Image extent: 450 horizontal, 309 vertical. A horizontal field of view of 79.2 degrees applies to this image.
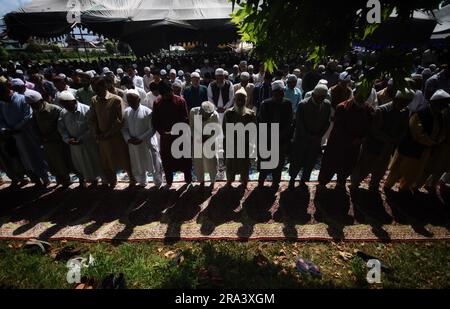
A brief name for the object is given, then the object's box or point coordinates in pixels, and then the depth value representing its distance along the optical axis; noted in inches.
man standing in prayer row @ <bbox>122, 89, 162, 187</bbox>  187.8
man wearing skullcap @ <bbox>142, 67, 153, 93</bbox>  385.7
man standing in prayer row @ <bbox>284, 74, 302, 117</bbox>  253.9
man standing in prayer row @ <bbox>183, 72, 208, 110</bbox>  257.3
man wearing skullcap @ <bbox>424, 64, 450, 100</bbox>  224.2
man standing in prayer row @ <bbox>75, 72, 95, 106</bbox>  251.4
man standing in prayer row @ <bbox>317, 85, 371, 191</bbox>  175.3
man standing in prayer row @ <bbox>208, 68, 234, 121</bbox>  263.0
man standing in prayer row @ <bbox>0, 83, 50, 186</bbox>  196.7
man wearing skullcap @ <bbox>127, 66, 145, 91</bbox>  353.7
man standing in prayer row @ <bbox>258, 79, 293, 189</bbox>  182.4
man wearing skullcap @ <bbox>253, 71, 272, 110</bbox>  259.3
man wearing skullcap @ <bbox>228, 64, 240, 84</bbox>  384.6
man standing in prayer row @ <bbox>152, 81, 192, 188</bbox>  184.9
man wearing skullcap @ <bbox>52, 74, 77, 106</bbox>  246.2
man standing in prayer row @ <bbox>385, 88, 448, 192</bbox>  171.9
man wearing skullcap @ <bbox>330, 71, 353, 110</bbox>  224.1
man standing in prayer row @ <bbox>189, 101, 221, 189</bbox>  187.9
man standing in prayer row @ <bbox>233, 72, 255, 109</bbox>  277.4
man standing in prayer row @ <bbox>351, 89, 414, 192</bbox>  173.3
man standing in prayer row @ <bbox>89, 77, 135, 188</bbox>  185.6
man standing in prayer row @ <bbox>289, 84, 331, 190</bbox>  181.6
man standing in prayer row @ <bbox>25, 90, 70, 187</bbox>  188.1
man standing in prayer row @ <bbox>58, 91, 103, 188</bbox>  187.3
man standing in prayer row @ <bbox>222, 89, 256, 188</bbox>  182.4
